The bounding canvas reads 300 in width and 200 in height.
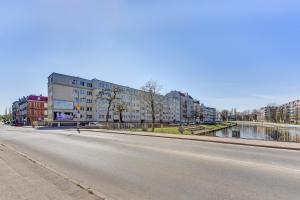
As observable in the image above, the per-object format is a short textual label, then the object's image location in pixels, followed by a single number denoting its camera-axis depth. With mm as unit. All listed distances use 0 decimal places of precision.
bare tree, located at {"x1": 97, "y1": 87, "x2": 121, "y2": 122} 37920
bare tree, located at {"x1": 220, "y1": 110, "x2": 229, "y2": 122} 112768
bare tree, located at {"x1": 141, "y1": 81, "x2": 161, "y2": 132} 30341
